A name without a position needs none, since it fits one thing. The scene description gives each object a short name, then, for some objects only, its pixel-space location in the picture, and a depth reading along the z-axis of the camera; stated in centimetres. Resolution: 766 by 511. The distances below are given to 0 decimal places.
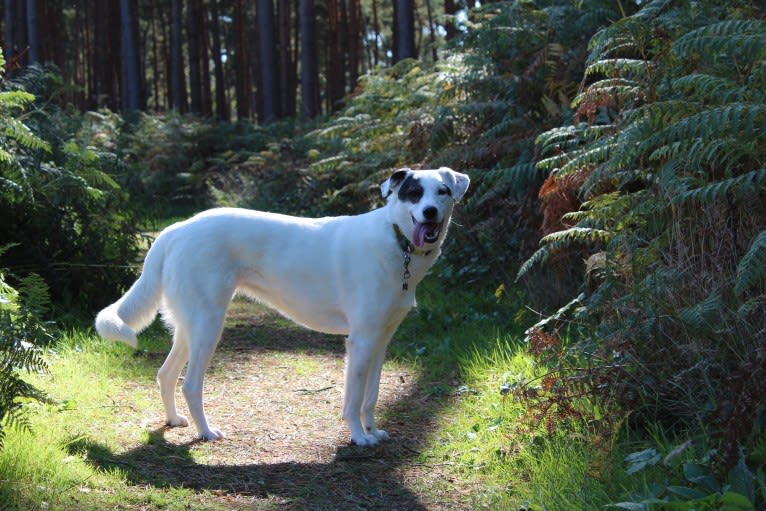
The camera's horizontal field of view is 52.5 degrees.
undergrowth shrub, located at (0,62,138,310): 726
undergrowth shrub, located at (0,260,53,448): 383
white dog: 496
